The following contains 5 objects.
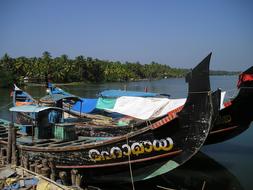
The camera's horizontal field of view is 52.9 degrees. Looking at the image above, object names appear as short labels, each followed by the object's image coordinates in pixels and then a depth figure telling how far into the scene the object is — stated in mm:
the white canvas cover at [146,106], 12770
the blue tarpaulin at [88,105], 16560
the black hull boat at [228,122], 10304
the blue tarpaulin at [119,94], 17087
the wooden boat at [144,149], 7642
